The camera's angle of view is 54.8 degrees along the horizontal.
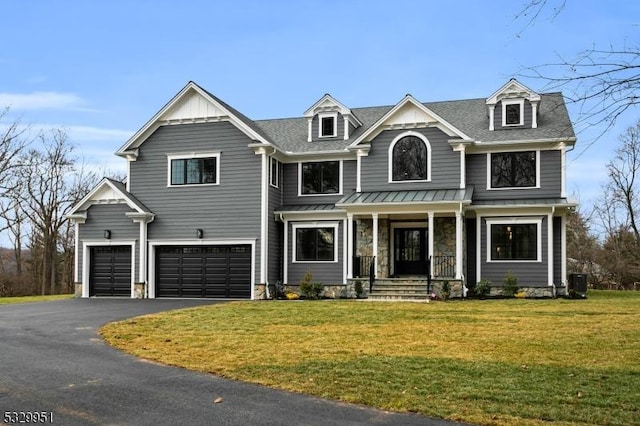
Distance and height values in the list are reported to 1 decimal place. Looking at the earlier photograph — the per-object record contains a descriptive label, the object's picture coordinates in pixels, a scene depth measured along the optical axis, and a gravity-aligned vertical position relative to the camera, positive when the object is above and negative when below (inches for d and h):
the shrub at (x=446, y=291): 799.7 -52.6
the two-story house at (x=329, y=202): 848.3 +69.2
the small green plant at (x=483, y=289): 820.6 -50.9
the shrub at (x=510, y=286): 821.2 -46.9
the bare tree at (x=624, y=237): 1390.3 +35.9
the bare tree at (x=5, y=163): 1377.7 +193.7
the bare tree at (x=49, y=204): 1531.7 +116.4
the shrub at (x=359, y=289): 834.8 -52.7
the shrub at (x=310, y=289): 871.1 -55.6
